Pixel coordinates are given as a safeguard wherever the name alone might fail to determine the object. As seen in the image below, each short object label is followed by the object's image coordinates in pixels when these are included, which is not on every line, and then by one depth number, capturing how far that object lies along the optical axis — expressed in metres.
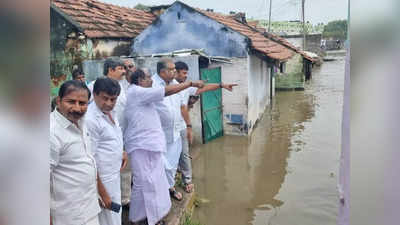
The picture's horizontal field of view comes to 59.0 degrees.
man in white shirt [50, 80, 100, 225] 1.94
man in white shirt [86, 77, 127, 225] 2.46
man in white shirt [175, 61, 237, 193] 4.29
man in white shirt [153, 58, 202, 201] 3.65
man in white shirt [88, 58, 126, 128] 3.29
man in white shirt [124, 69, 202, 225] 3.17
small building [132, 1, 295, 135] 7.39
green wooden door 7.24
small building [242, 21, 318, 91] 15.26
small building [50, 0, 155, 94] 5.60
